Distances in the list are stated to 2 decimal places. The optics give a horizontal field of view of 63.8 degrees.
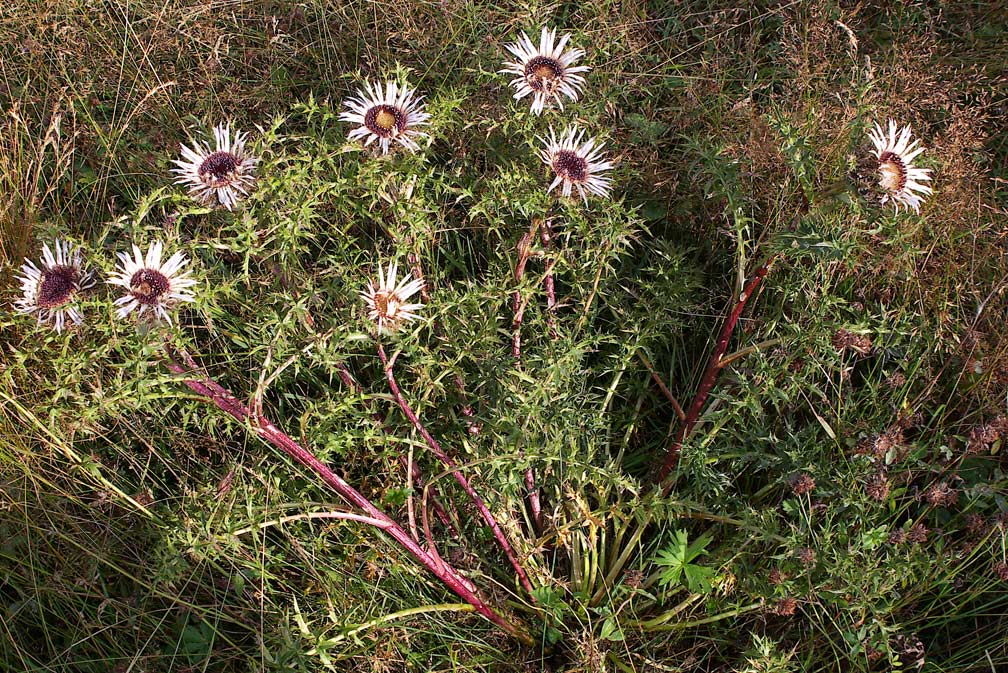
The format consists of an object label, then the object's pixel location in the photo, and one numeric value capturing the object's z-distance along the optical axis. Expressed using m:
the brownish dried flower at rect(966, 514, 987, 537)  1.92
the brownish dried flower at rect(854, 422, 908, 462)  1.87
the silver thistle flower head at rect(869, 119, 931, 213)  1.83
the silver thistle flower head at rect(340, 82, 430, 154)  1.90
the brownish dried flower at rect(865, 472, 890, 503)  1.88
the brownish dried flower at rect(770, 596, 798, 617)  1.76
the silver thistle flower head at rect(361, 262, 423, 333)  1.71
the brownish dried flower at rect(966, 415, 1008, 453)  1.92
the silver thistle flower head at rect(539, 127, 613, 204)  1.92
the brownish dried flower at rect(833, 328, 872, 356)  1.83
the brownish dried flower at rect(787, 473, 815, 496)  1.82
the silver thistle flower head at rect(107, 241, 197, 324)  1.65
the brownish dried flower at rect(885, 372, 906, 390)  2.01
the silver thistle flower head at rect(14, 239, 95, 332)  1.71
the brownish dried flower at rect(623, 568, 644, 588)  1.90
